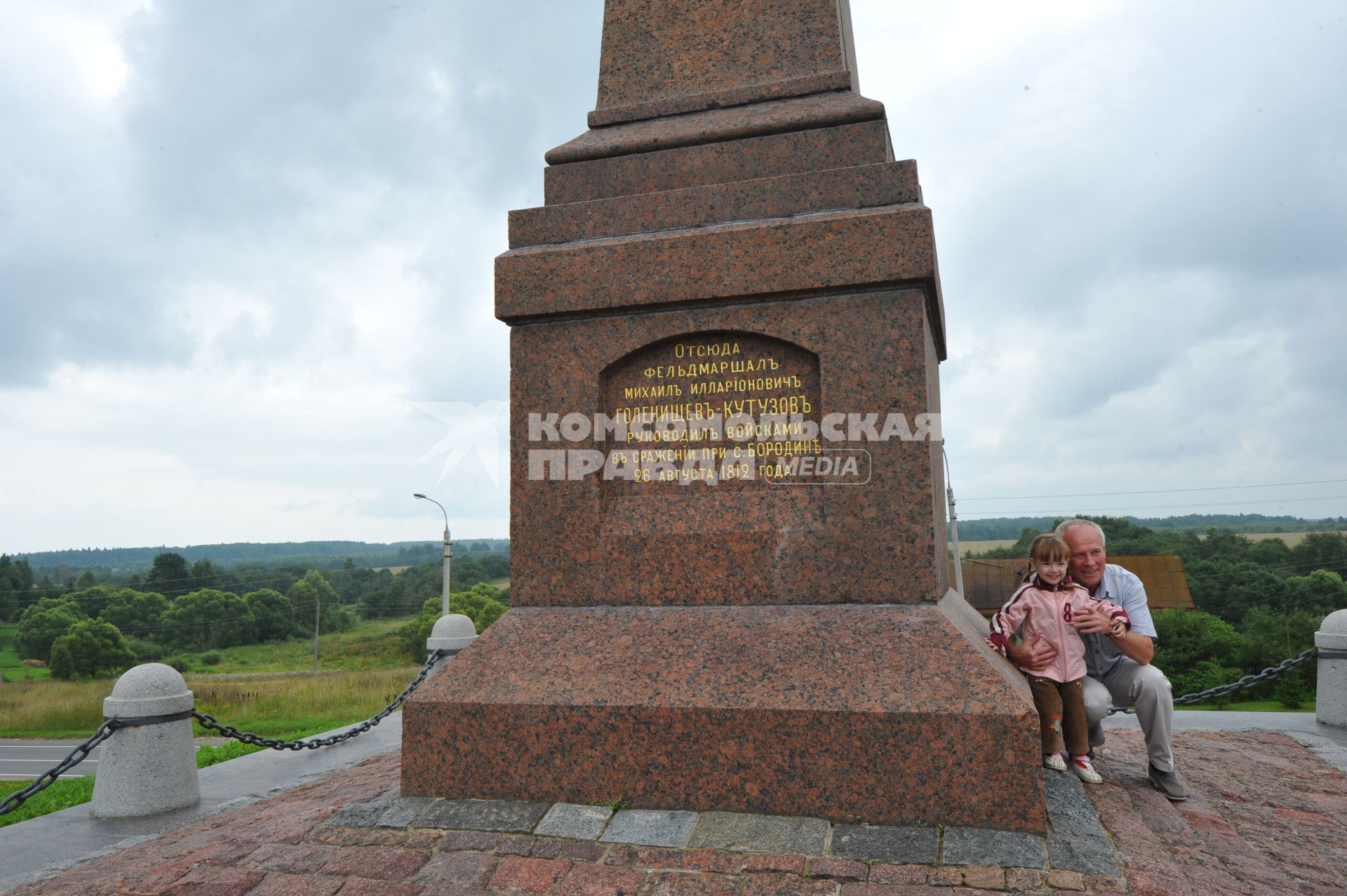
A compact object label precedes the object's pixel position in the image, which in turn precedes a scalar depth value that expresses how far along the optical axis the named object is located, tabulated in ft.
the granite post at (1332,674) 18.89
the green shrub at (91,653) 157.17
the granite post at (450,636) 22.70
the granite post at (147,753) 14.69
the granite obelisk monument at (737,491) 10.84
